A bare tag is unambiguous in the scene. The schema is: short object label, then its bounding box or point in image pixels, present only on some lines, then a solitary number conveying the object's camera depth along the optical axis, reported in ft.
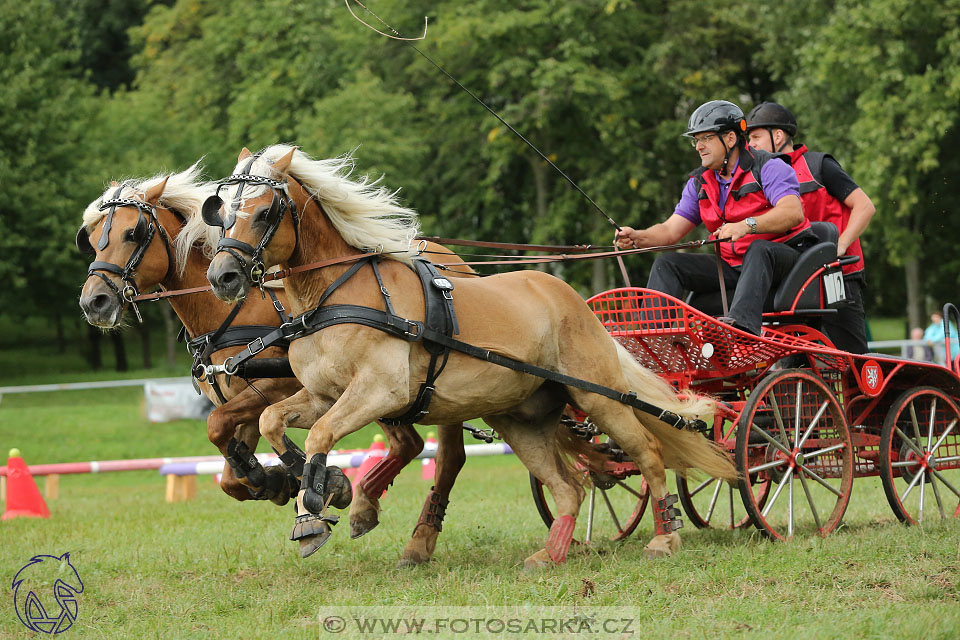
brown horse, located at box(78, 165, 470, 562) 40.98
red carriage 41.06
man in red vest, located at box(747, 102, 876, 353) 46.21
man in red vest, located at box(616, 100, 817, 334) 41.50
